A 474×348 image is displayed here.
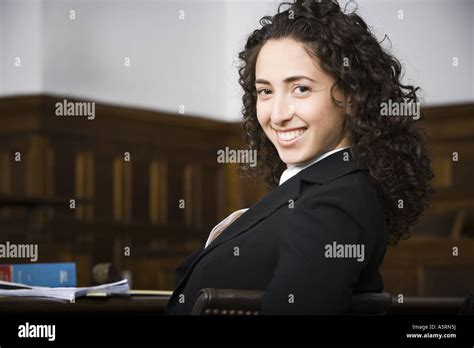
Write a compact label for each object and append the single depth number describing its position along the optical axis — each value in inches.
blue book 117.5
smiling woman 106.8
